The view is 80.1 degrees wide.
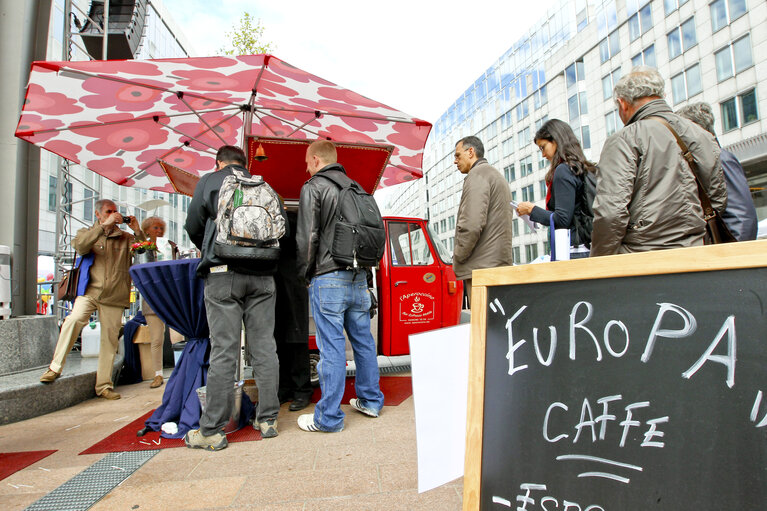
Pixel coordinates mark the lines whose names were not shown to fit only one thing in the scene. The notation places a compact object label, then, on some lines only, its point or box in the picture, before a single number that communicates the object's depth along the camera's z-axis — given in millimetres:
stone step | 4031
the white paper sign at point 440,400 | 1539
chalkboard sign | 1147
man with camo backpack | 3047
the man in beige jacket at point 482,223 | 3475
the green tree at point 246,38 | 14984
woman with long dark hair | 2891
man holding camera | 4711
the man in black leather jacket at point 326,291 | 3283
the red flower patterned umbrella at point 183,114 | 3730
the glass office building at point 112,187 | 9914
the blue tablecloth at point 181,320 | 3434
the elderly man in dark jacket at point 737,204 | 2213
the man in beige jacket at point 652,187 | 1933
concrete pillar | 5469
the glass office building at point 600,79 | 22016
